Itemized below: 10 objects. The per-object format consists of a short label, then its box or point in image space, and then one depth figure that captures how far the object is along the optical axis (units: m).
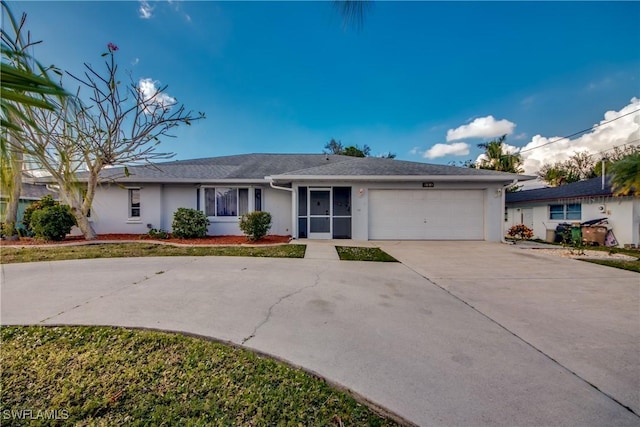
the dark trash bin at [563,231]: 12.72
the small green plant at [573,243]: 9.25
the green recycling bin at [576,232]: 11.94
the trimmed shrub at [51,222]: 9.88
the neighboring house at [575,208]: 11.30
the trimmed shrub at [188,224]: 10.90
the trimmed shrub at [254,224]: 10.46
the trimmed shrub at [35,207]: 10.68
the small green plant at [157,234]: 11.28
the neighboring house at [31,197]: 13.00
